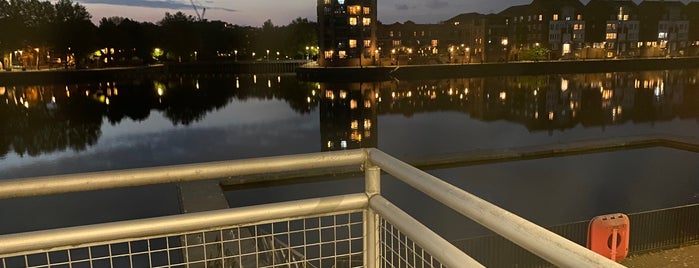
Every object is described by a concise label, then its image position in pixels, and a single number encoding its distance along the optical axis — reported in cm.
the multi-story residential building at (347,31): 10250
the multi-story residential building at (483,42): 12825
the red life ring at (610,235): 556
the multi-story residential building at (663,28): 14512
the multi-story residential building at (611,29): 13800
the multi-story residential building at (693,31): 15438
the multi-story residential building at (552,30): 13375
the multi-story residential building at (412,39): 13149
